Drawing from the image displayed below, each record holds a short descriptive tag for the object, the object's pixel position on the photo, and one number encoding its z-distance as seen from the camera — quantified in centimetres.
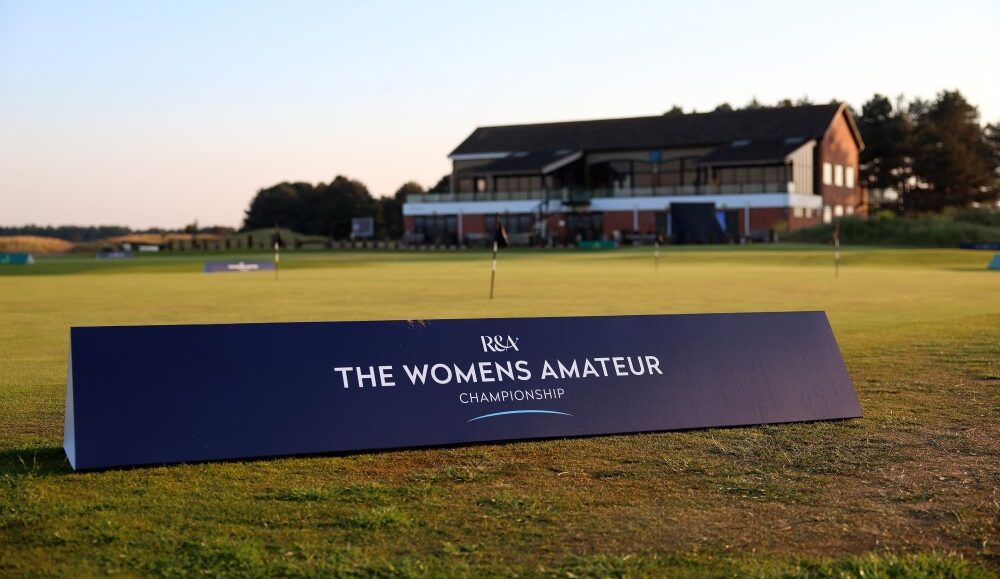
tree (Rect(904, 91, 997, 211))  10156
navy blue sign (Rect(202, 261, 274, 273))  4584
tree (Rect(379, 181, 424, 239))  12250
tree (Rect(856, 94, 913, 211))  10412
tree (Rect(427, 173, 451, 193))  12532
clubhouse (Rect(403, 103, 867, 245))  8669
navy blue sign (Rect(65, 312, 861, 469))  784
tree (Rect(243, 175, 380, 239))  12081
